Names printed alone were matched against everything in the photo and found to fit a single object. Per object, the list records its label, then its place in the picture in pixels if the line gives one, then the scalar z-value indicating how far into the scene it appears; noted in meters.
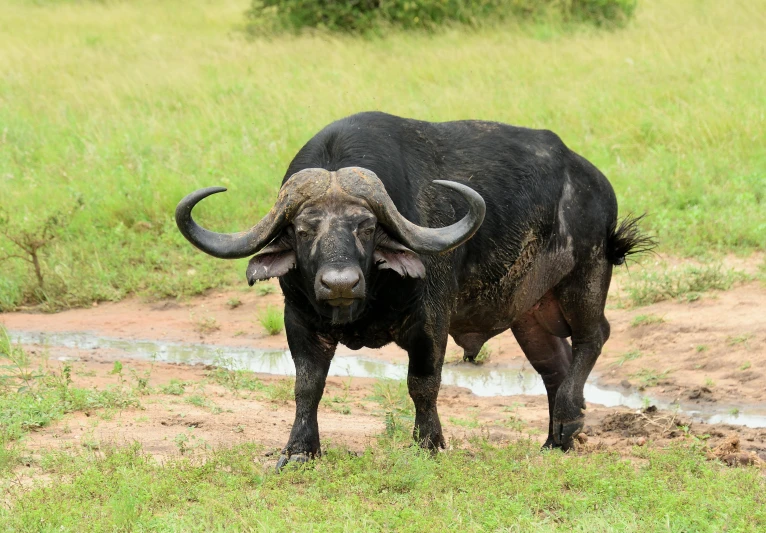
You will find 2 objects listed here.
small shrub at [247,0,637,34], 35.19
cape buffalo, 10.17
